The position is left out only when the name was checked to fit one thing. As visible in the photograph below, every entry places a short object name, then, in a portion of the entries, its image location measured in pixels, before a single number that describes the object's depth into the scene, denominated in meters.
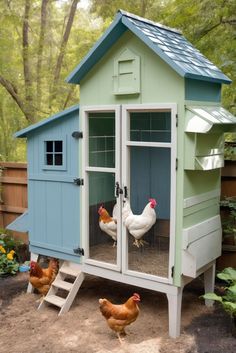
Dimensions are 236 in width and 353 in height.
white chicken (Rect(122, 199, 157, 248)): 3.85
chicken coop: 3.50
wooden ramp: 4.20
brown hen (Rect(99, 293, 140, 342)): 3.50
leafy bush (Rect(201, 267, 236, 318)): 3.47
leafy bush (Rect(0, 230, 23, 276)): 5.35
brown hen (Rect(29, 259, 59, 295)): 4.39
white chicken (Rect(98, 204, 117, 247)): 4.20
